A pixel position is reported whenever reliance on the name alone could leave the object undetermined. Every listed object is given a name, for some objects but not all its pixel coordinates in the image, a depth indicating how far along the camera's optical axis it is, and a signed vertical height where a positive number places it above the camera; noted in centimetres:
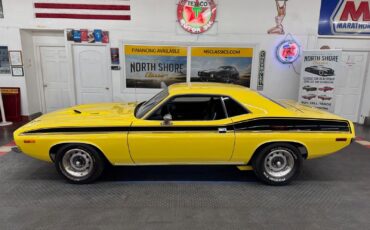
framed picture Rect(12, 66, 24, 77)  664 -6
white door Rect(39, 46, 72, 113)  707 -24
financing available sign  674 +15
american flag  639 +156
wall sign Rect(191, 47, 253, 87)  677 +19
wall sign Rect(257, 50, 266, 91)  680 +7
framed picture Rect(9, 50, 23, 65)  658 +31
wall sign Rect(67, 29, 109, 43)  655 +90
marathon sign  654 +147
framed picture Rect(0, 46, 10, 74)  660 +20
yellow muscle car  332 -88
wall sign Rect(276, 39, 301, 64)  672 +57
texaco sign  646 +146
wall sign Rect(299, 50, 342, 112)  611 -11
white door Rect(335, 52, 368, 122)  695 -32
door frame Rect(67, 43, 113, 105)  668 +24
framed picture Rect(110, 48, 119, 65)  671 +40
